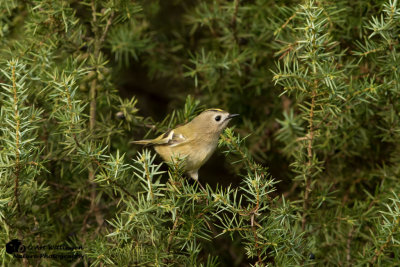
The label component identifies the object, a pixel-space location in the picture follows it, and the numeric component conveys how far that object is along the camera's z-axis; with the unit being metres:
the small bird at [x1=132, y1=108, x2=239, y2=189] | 4.84
